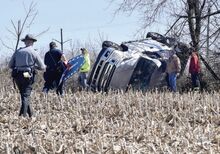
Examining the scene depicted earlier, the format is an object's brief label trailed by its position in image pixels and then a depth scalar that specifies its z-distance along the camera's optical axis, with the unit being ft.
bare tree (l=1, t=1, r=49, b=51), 114.13
